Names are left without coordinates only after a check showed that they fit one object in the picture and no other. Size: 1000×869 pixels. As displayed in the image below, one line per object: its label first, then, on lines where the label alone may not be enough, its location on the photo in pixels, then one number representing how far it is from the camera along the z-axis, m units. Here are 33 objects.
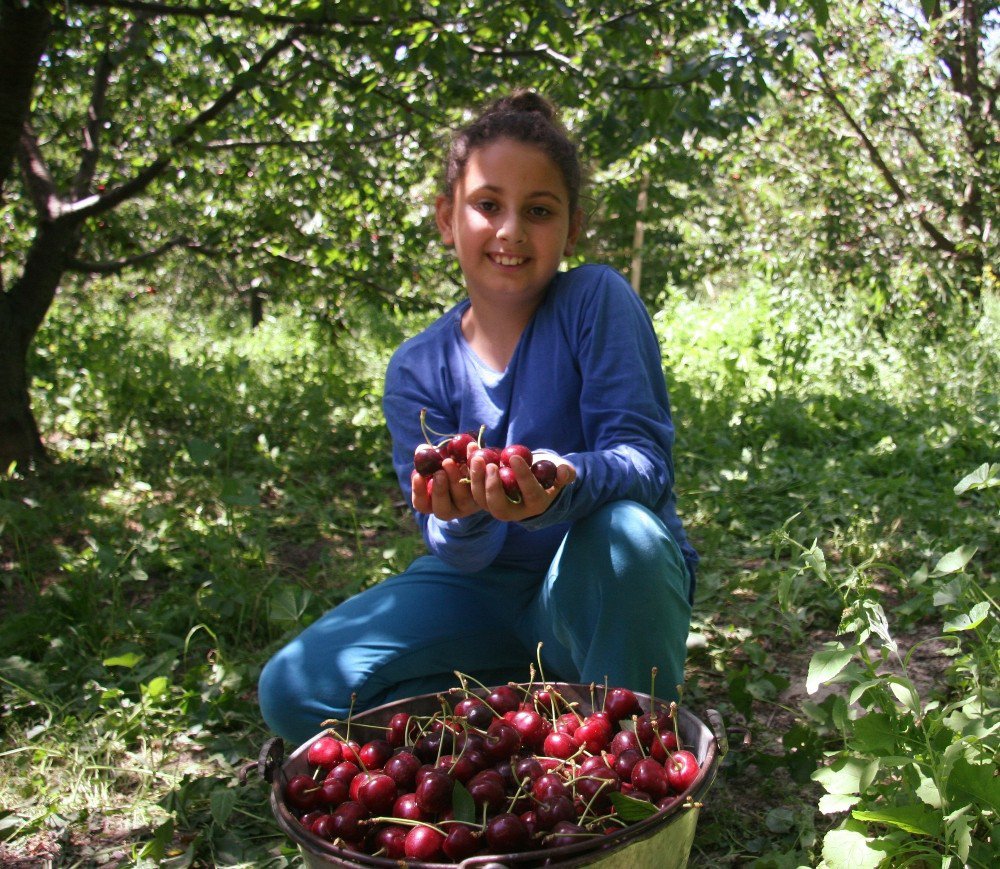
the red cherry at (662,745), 1.33
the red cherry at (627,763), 1.29
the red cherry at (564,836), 1.15
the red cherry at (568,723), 1.43
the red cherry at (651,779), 1.24
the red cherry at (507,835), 1.15
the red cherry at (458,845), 1.16
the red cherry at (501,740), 1.33
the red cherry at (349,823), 1.23
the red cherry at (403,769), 1.31
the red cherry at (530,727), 1.42
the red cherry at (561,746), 1.38
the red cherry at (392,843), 1.20
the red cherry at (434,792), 1.23
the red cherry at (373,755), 1.39
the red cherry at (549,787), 1.22
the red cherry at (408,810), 1.23
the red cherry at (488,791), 1.25
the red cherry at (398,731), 1.48
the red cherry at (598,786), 1.22
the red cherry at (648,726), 1.37
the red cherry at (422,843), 1.16
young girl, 1.89
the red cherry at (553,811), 1.17
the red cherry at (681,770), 1.25
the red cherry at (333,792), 1.32
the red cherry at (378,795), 1.26
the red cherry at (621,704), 1.41
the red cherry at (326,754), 1.42
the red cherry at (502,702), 1.49
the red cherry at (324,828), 1.23
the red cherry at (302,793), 1.32
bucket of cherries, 1.16
